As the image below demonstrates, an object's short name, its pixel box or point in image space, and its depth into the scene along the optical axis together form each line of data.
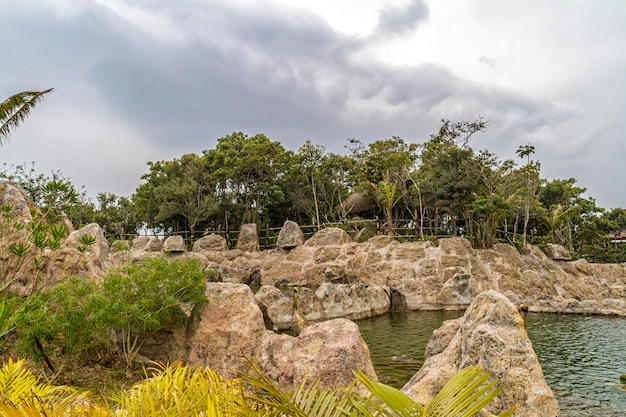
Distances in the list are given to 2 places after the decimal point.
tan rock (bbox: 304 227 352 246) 25.09
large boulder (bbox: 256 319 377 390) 6.00
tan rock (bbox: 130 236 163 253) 29.86
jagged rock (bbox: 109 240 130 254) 8.76
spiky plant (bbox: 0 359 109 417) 1.33
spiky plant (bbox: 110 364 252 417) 1.72
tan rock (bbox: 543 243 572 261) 26.00
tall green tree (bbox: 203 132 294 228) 30.00
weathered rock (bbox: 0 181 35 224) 11.04
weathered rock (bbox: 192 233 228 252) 28.92
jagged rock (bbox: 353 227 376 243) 25.55
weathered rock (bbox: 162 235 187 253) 28.19
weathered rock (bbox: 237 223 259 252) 29.14
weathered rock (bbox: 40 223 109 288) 9.42
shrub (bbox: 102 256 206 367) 7.46
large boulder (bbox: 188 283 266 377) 8.11
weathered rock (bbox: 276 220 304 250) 26.23
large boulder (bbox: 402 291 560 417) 4.03
